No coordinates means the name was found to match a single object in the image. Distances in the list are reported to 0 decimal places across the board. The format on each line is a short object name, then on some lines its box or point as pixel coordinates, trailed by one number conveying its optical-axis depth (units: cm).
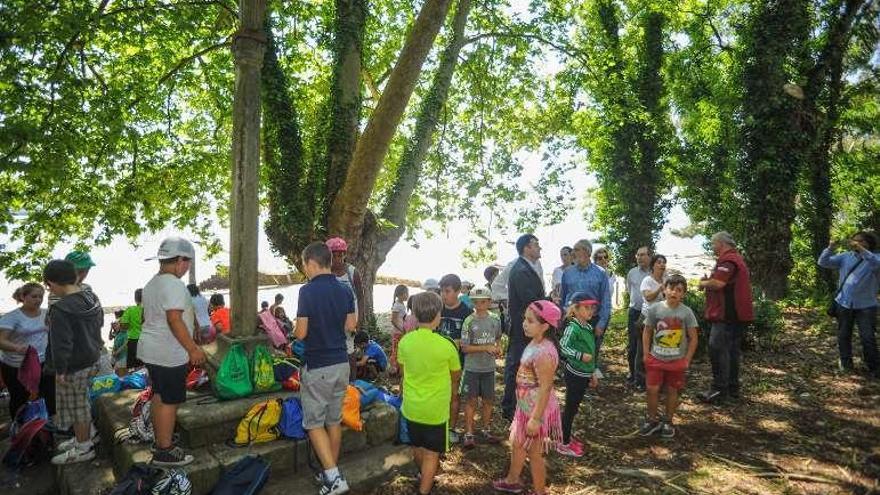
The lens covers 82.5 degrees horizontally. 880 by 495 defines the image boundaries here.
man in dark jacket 555
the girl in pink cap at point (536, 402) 379
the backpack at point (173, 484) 358
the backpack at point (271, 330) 661
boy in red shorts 517
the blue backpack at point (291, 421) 446
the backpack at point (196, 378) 519
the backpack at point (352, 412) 471
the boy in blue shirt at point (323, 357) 399
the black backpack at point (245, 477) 376
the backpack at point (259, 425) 435
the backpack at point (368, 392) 523
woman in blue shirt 641
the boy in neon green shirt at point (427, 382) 379
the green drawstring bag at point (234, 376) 473
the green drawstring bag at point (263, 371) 494
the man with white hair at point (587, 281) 659
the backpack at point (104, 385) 553
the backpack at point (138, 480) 354
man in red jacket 601
